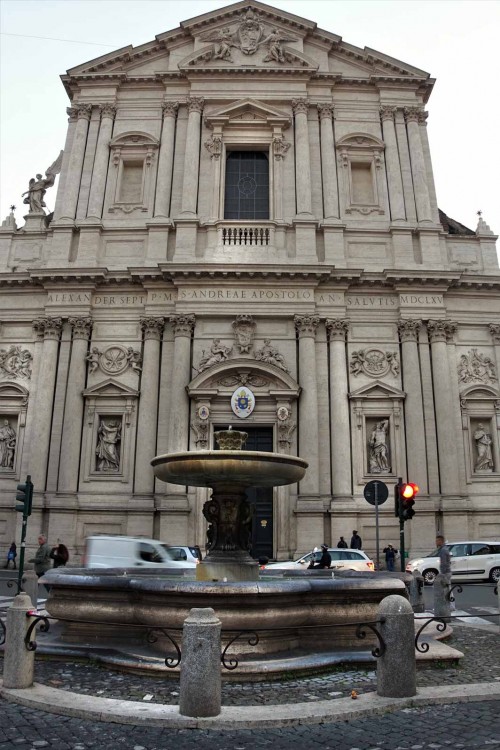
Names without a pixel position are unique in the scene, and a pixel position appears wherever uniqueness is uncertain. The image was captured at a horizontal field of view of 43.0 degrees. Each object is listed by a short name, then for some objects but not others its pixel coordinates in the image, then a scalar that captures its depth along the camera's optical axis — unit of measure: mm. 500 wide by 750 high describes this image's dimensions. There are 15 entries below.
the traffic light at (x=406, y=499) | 13875
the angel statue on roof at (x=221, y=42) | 25422
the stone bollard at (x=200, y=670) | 5125
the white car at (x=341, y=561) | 15453
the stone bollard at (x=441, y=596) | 10077
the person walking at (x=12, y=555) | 19934
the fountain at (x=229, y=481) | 8172
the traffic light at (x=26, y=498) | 13758
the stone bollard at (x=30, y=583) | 10578
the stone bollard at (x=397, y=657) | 5734
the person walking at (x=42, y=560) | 14156
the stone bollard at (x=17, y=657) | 5910
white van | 13875
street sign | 14836
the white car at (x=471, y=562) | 18045
